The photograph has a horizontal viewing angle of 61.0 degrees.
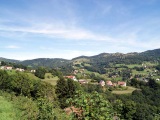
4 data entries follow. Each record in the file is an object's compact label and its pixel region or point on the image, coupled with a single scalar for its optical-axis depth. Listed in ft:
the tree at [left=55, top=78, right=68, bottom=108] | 117.19
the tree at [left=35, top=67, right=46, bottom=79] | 254.58
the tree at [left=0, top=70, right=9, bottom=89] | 139.02
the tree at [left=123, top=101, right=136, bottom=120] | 96.27
